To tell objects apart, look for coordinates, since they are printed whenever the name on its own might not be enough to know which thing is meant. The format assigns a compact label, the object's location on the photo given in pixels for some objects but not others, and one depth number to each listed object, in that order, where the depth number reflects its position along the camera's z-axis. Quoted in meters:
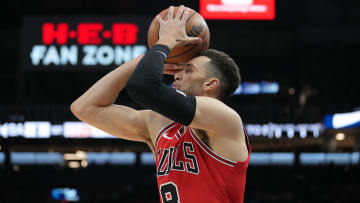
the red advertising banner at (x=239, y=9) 16.82
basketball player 4.08
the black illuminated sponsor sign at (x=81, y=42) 19.96
